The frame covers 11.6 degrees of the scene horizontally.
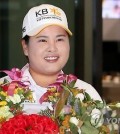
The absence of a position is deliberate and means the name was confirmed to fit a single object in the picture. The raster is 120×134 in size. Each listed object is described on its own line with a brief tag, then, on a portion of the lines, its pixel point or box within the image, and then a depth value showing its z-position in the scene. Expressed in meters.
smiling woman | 2.41
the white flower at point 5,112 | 2.07
